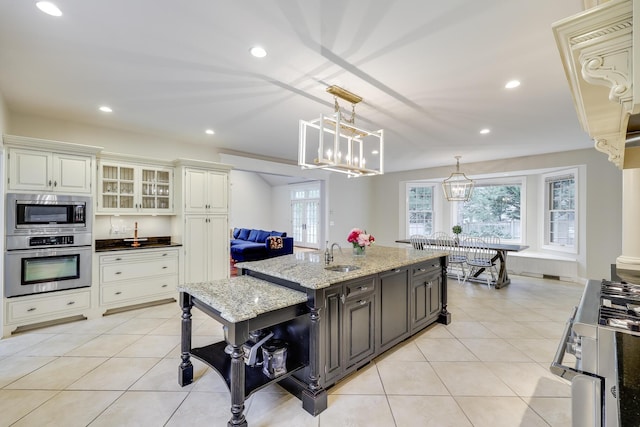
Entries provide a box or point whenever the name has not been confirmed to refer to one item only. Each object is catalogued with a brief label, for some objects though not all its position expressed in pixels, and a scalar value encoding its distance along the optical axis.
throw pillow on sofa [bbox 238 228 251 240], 8.90
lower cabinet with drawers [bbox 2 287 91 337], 3.06
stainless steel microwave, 3.07
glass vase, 3.20
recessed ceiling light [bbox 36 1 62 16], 1.68
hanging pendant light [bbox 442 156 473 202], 5.70
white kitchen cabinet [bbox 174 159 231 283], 4.40
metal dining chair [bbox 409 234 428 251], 5.91
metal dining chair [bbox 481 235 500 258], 5.56
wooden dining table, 5.07
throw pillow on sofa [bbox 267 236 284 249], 6.89
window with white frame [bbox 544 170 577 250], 5.61
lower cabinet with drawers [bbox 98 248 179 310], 3.70
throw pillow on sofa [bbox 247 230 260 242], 8.33
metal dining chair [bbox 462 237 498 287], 5.23
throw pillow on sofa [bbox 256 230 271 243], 8.00
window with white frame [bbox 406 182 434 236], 7.83
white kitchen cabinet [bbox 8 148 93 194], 3.10
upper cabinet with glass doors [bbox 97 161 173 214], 3.99
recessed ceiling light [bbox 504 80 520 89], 2.59
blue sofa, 6.95
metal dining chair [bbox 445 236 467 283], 5.42
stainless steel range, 0.71
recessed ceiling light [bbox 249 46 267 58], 2.12
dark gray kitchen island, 1.75
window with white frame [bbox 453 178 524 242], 6.71
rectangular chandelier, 2.41
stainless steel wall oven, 3.06
